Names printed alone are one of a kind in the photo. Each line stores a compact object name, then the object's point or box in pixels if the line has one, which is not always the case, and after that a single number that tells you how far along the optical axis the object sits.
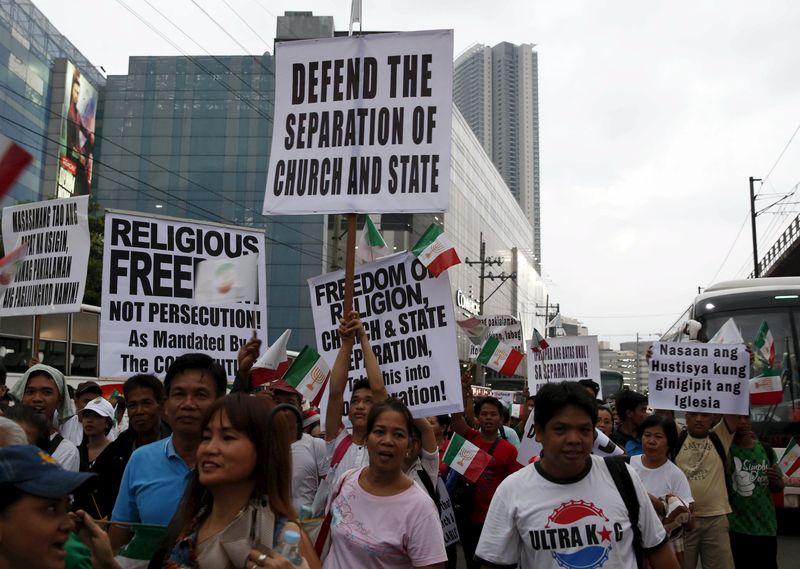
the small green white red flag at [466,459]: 6.41
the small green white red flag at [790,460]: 9.44
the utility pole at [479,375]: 62.13
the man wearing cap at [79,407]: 6.41
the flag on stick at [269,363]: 6.23
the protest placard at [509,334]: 15.52
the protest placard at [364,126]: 5.62
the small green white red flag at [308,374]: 7.35
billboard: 57.69
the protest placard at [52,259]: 7.64
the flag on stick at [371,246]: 6.62
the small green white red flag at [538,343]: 10.96
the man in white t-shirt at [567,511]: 3.27
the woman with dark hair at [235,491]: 2.47
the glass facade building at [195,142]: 55.25
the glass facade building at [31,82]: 50.16
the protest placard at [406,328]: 5.63
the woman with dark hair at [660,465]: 5.59
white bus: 12.56
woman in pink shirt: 3.59
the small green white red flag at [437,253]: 5.68
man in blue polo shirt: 3.26
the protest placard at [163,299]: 6.20
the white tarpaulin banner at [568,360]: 10.90
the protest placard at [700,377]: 7.28
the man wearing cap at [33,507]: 2.16
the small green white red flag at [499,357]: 11.23
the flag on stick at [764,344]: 9.59
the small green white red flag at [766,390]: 8.52
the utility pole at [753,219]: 41.53
